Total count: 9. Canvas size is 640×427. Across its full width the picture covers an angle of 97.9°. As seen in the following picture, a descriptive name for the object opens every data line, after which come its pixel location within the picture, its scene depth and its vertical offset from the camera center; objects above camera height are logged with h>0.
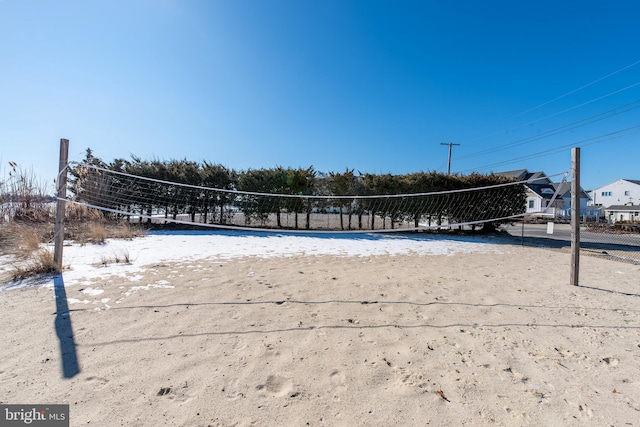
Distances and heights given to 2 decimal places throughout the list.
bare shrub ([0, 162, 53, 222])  7.37 +0.19
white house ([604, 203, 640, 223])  31.64 +1.45
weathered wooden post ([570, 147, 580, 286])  4.01 +0.11
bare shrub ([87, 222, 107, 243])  6.34 -0.59
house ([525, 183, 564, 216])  31.31 +3.14
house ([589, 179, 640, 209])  37.66 +4.40
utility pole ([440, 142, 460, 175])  25.69 +5.29
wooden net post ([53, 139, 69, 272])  4.00 +0.16
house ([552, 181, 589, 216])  35.00 +3.10
